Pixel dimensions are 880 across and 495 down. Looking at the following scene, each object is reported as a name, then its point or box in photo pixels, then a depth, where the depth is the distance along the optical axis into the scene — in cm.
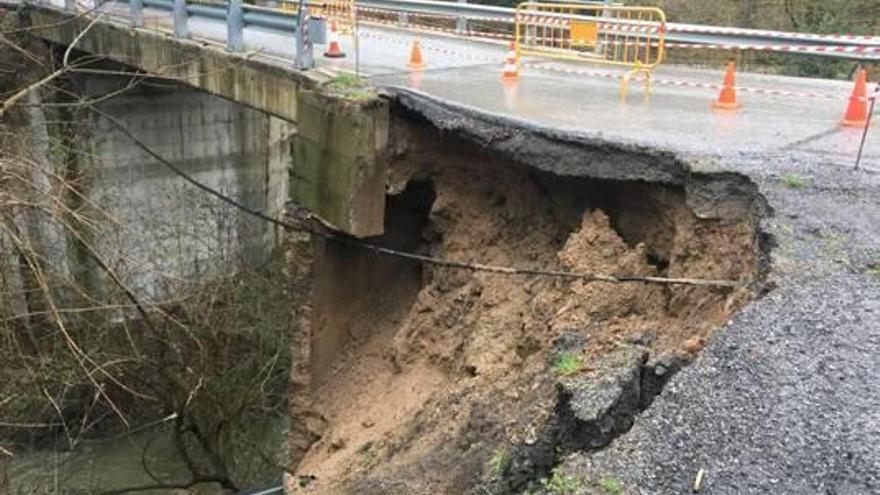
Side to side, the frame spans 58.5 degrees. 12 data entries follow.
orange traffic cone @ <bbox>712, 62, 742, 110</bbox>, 815
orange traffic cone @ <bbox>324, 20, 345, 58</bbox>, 928
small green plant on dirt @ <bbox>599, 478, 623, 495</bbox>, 301
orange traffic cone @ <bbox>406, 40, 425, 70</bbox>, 960
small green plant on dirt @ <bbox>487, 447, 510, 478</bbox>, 418
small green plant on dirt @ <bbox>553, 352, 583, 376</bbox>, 445
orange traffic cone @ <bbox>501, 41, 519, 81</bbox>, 923
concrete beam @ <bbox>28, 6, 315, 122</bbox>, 827
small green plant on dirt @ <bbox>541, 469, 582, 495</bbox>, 308
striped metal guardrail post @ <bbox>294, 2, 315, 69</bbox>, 780
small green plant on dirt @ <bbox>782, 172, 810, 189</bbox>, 548
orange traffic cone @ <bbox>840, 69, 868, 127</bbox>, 766
